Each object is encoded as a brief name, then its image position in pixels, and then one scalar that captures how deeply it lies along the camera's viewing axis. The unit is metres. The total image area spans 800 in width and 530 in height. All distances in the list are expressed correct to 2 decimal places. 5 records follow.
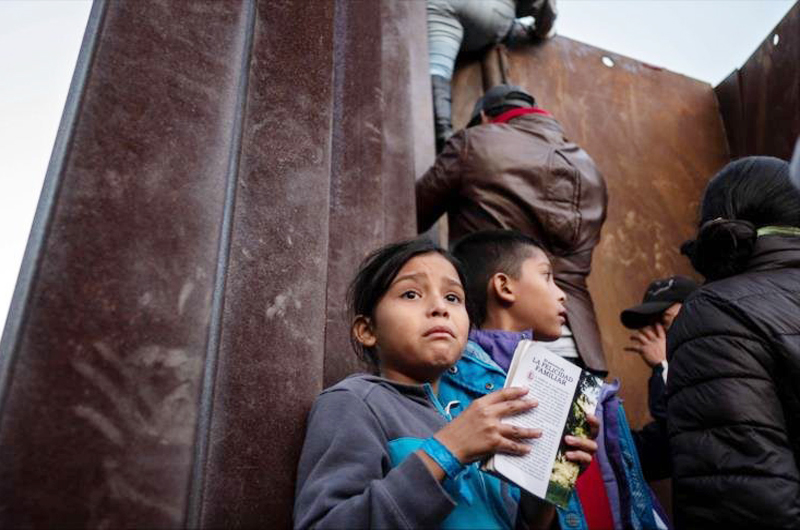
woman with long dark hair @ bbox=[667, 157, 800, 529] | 1.60
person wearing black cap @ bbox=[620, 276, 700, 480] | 2.59
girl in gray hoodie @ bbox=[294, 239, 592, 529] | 1.27
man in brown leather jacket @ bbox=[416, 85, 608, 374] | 2.98
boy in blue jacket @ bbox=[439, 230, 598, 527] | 2.26
